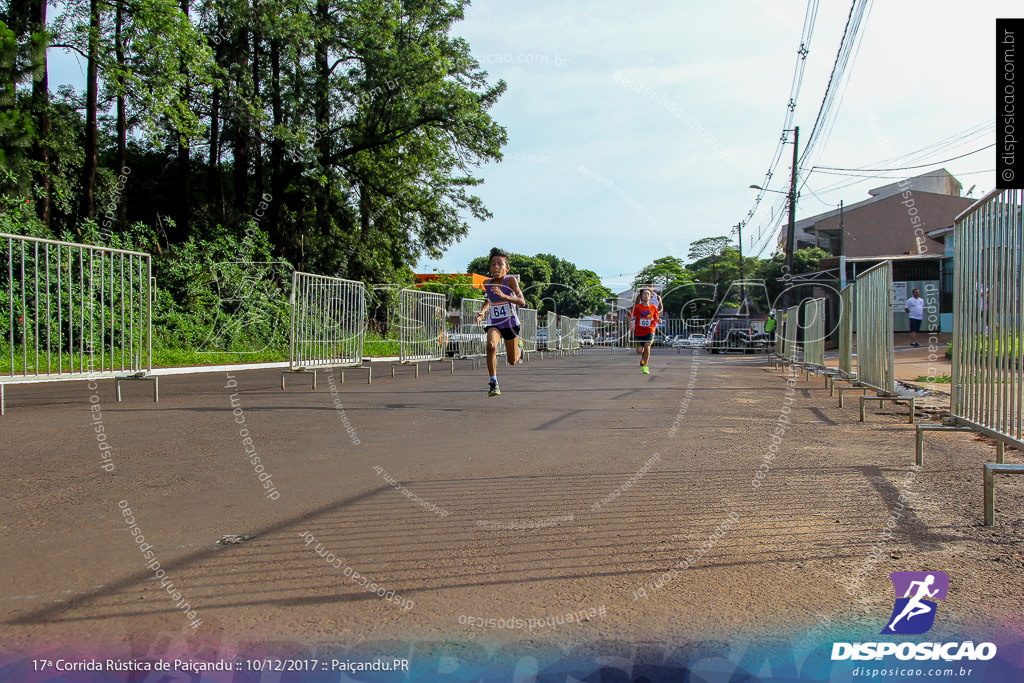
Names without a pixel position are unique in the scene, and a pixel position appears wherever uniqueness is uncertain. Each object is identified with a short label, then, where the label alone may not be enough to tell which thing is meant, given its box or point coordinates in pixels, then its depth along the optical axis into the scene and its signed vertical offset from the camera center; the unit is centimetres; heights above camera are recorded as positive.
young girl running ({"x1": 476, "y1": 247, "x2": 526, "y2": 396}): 1009 +36
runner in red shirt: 1538 +35
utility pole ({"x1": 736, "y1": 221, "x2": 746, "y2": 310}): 4894 +309
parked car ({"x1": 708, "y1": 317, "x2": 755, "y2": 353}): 3950 +2
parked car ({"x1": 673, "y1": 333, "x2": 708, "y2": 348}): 5181 -46
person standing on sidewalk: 2600 +91
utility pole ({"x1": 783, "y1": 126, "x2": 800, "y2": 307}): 2961 +482
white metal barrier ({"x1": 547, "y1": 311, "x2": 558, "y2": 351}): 3528 +11
